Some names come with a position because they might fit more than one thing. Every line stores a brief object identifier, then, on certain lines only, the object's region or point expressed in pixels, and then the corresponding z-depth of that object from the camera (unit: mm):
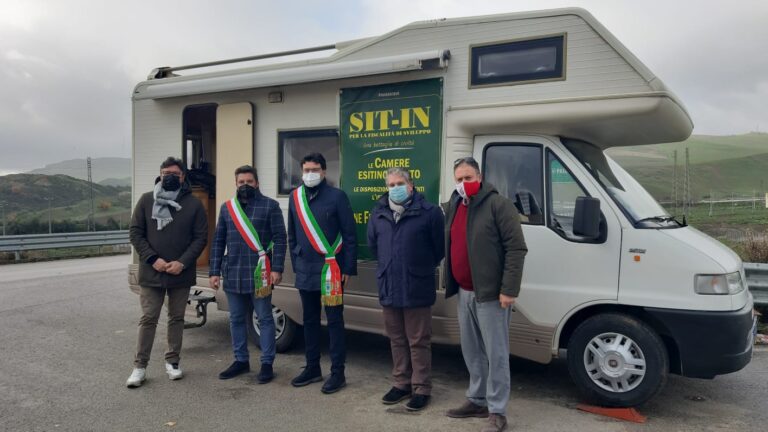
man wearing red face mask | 3988
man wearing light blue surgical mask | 4543
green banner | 5164
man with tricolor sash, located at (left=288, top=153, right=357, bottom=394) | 4969
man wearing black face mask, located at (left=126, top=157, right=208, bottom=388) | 5211
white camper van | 4367
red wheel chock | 4398
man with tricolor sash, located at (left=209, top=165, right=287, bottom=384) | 5266
